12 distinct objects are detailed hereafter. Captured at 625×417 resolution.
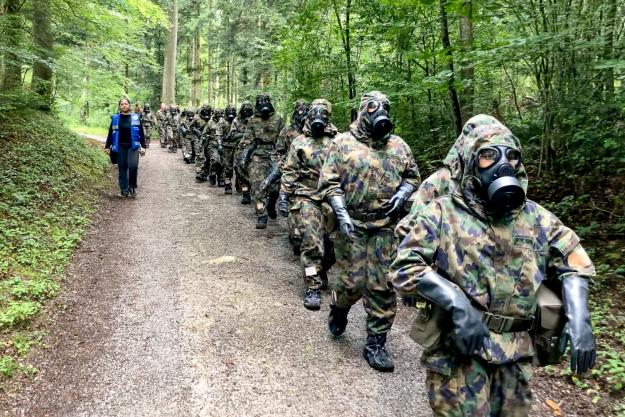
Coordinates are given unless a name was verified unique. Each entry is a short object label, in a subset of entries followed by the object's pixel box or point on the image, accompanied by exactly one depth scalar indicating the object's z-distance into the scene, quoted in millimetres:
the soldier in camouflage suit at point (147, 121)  23297
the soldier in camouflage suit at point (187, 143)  17391
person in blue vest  10125
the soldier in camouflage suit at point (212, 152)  13062
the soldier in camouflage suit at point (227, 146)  12233
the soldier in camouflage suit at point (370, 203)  4180
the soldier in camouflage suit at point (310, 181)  5918
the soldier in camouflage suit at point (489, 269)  2330
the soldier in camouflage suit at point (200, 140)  13969
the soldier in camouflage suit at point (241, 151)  10375
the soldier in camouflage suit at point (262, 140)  9211
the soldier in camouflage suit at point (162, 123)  23047
